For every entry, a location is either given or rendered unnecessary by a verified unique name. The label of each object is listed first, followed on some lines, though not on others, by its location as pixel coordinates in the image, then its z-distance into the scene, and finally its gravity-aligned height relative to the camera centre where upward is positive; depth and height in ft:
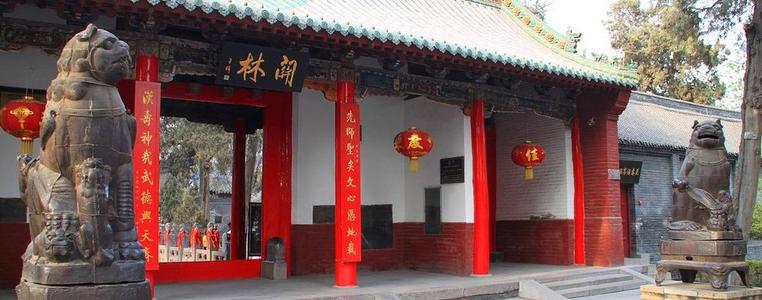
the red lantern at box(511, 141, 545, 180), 35.35 +2.90
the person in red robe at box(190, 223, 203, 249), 57.40 -2.41
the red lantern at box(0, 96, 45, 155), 22.70 +3.22
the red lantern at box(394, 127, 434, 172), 30.71 +3.05
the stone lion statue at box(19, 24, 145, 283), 12.38 +0.77
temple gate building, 24.03 +4.82
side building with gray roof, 48.14 +3.36
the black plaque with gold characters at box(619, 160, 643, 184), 47.09 +2.73
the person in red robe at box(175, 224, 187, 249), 60.44 -2.46
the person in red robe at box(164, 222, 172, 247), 63.36 -2.12
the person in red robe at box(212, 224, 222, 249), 53.57 -2.21
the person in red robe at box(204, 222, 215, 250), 52.57 -2.10
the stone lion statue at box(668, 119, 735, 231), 25.59 +0.92
